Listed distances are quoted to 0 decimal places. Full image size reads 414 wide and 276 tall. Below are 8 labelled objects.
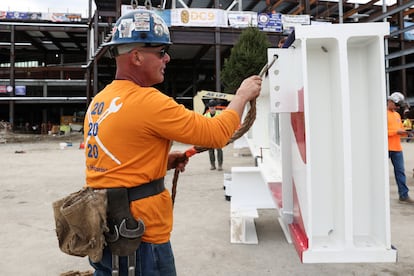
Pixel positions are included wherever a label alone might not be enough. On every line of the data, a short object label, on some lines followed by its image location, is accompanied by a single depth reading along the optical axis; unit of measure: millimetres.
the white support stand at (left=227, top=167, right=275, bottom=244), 4988
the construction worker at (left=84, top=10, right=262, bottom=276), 1709
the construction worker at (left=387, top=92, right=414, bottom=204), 6469
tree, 20328
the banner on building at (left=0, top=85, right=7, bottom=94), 36125
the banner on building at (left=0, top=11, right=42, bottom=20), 36250
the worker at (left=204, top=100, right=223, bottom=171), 10972
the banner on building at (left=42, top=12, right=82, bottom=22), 35594
